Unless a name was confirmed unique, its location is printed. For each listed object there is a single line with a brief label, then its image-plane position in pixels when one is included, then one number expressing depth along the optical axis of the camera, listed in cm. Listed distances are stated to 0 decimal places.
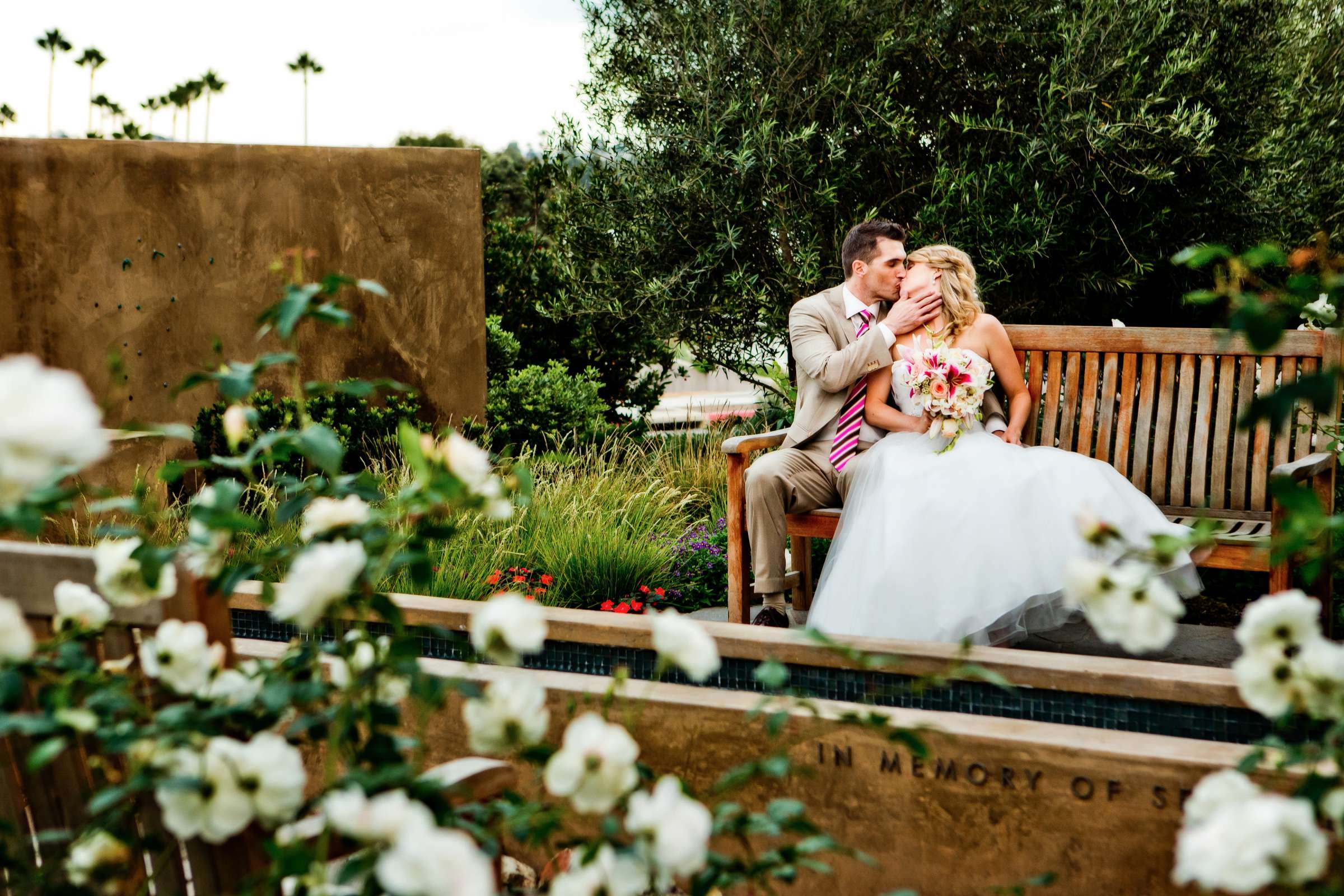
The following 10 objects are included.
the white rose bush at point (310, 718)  115
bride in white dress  338
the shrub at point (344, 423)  651
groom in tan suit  395
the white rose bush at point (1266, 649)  106
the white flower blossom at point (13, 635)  123
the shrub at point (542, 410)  788
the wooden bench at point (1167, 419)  386
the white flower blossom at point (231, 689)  140
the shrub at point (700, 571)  457
